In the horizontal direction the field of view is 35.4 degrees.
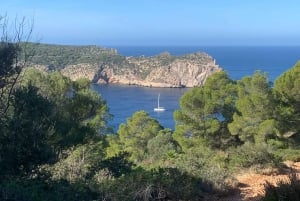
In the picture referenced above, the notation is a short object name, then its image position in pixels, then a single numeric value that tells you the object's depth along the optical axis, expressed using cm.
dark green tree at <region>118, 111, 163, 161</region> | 2302
